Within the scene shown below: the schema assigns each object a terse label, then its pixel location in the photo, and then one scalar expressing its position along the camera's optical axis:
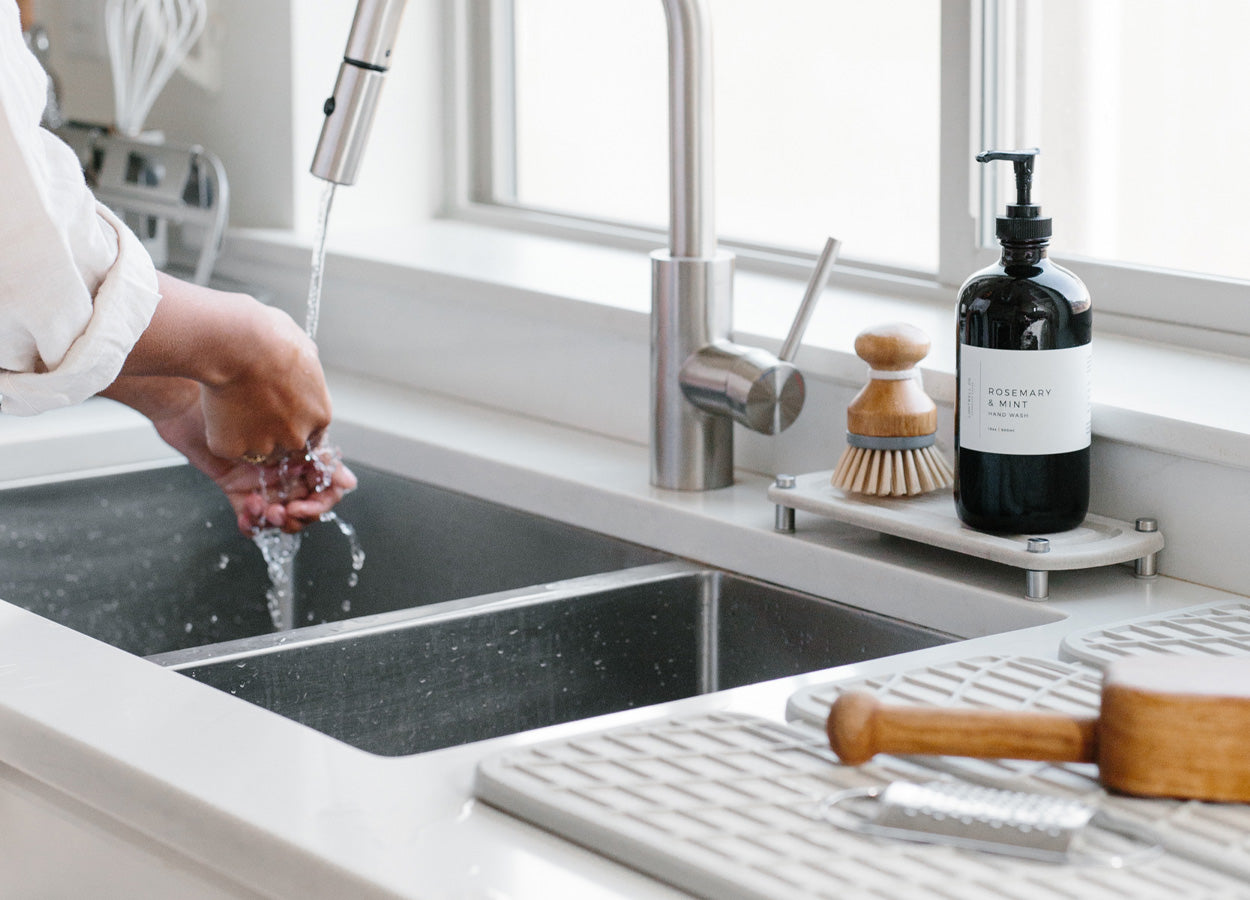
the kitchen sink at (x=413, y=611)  1.91
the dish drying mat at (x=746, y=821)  1.47
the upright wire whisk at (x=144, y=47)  2.66
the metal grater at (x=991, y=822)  1.49
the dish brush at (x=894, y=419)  1.96
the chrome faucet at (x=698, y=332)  2.05
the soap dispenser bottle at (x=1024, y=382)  1.84
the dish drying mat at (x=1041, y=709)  1.50
